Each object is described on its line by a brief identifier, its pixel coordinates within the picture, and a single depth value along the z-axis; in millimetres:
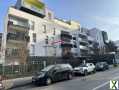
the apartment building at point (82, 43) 27525
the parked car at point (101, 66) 14603
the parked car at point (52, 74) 7685
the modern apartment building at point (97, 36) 34932
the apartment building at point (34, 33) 16236
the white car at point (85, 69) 11178
